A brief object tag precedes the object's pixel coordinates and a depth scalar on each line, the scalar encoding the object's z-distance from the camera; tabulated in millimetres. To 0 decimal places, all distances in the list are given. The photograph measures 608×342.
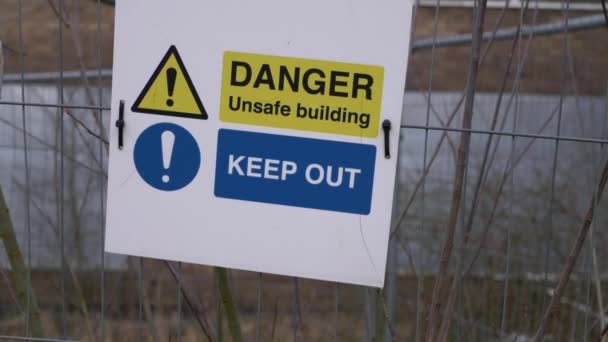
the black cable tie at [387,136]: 1946
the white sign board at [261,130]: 1951
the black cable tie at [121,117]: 2053
